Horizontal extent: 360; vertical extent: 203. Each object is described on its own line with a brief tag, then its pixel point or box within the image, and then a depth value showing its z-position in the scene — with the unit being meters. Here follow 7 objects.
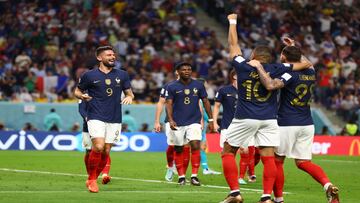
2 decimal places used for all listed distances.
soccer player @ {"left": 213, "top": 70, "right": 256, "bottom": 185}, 21.92
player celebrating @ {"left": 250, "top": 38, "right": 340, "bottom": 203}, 16.22
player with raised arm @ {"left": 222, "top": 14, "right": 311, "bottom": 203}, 15.72
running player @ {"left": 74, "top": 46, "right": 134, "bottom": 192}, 18.50
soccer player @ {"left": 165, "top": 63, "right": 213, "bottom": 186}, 20.97
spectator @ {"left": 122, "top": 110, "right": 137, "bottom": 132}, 37.81
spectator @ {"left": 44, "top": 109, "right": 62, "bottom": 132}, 37.69
